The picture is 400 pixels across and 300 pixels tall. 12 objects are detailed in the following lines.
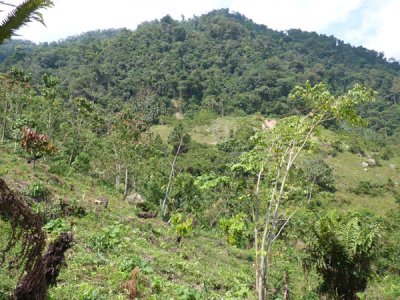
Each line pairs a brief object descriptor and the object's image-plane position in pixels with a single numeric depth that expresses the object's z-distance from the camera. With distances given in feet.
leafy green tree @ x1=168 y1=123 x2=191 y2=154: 212.02
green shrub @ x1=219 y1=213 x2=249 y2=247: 24.52
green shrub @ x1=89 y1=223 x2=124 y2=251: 40.11
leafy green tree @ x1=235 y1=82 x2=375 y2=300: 26.63
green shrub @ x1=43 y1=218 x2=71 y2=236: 38.38
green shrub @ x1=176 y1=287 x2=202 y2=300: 27.98
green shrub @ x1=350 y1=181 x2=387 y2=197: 197.17
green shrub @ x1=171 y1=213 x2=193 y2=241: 56.50
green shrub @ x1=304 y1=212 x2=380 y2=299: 38.52
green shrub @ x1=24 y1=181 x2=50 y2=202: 51.06
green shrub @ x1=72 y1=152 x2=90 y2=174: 98.48
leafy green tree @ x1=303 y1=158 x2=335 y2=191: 193.57
